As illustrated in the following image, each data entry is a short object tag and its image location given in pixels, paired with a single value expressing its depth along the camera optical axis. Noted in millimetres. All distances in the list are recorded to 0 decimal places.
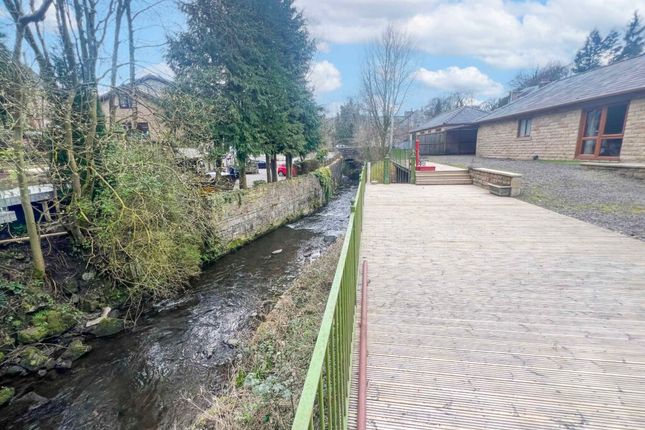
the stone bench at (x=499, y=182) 9203
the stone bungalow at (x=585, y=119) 11586
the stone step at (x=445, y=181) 12383
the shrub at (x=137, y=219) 6832
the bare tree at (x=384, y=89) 24859
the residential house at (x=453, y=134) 26375
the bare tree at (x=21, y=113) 5570
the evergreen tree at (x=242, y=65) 11055
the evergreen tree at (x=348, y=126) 44497
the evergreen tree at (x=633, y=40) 36844
